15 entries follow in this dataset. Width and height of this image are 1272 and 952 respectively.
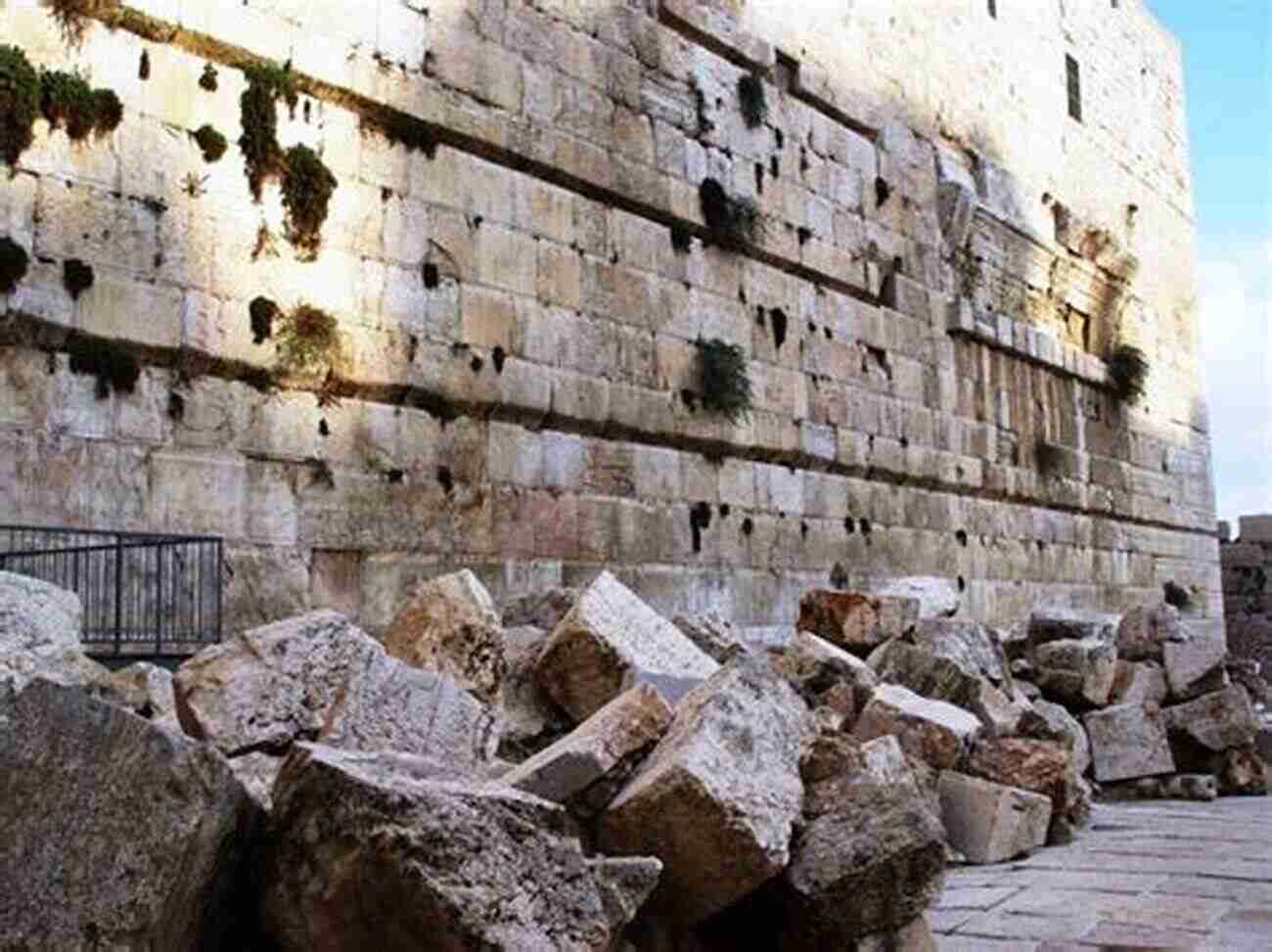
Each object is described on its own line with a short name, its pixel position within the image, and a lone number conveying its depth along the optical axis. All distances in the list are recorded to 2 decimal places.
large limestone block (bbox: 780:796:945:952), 3.58
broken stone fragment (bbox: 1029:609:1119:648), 8.93
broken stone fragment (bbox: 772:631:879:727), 6.04
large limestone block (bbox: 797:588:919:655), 7.59
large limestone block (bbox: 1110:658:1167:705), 8.02
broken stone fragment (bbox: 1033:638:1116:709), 8.00
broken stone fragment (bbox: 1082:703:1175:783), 7.66
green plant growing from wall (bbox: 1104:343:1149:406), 15.99
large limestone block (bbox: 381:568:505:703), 4.72
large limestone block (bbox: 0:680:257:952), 2.45
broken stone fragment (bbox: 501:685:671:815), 3.50
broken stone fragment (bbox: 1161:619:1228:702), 8.17
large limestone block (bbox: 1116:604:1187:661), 8.70
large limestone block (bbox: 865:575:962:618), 9.70
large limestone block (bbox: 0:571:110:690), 3.81
